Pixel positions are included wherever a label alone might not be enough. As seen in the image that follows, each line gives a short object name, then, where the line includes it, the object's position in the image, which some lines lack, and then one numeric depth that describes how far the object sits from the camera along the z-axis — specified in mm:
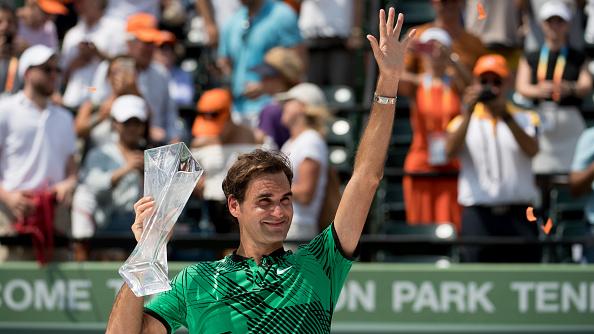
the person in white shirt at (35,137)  16469
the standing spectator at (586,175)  15680
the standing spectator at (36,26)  21062
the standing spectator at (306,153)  15570
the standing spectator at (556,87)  17672
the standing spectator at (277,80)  16891
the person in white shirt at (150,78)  19000
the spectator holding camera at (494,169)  15648
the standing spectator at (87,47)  20328
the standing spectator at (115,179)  16437
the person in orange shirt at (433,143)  16641
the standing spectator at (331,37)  19859
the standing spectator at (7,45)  18880
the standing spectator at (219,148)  16828
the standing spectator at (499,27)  18828
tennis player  8031
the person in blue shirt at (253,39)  18859
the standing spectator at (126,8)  21016
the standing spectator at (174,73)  20375
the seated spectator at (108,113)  17773
